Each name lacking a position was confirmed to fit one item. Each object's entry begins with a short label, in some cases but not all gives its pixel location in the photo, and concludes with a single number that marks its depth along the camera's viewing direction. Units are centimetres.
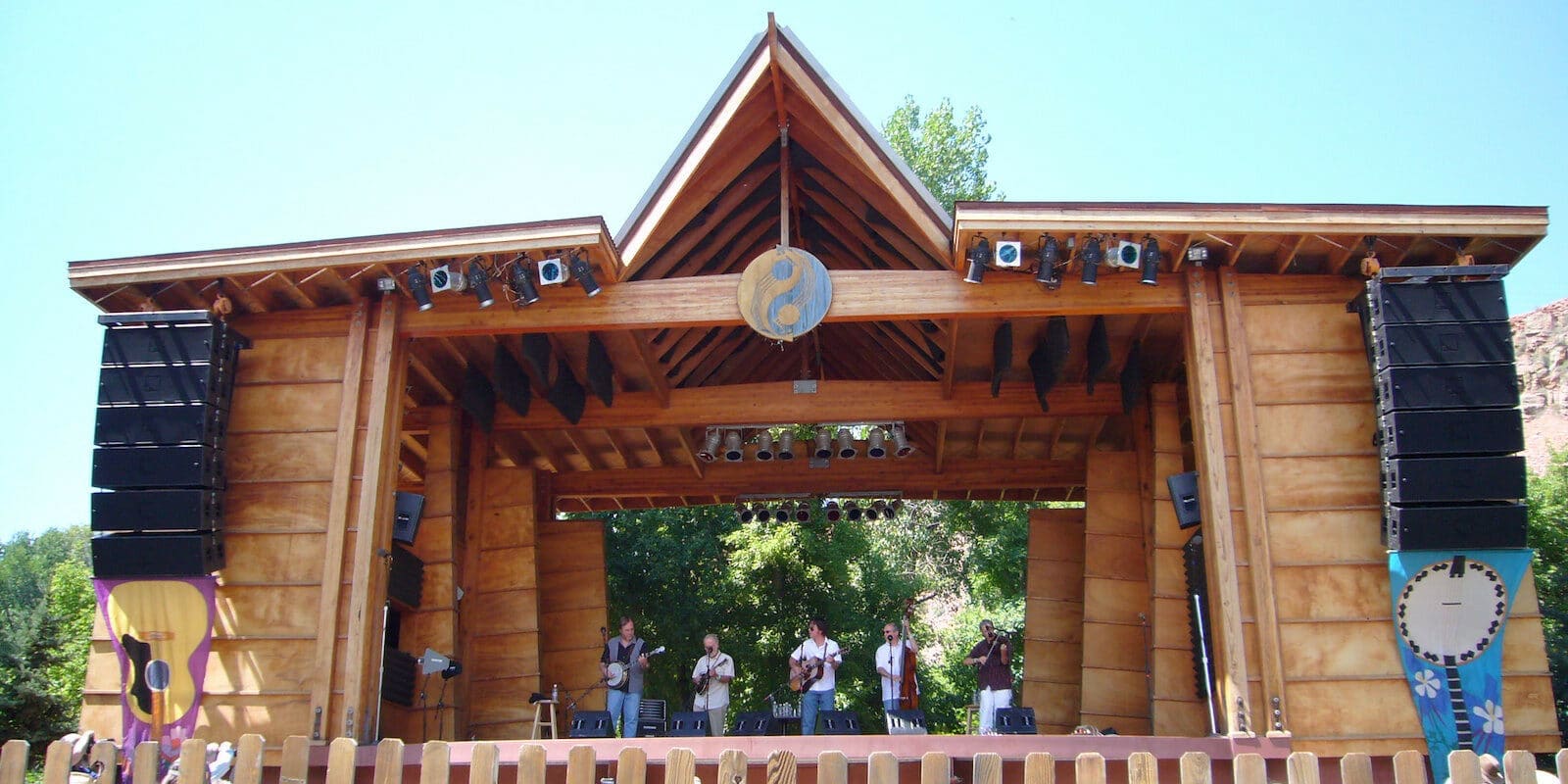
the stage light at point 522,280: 838
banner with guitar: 798
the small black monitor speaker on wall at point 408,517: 989
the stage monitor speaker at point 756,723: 1006
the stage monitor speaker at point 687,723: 974
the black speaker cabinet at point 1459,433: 753
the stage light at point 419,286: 836
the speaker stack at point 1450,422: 749
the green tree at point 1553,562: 1697
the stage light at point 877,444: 1281
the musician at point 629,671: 1107
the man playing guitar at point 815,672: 1051
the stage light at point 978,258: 827
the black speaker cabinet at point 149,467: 801
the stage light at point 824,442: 1318
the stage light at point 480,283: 837
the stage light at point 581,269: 833
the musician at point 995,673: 1069
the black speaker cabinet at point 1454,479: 749
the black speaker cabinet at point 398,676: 981
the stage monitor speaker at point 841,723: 984
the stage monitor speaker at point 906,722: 923
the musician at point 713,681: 1105
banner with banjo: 747
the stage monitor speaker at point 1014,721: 972
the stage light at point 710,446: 1296
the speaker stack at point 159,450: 801
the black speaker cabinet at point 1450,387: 756
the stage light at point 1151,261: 817
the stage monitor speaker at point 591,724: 987
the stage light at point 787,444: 1280
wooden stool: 1085
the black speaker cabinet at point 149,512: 800
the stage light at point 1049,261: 820
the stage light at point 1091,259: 816
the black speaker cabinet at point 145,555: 802
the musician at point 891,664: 1067
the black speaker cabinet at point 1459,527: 747
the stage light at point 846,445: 1324
